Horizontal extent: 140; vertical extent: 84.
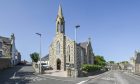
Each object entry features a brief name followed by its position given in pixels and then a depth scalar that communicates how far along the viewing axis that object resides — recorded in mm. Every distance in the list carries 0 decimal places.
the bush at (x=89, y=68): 20407
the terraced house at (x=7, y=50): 25255
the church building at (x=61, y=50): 26639
